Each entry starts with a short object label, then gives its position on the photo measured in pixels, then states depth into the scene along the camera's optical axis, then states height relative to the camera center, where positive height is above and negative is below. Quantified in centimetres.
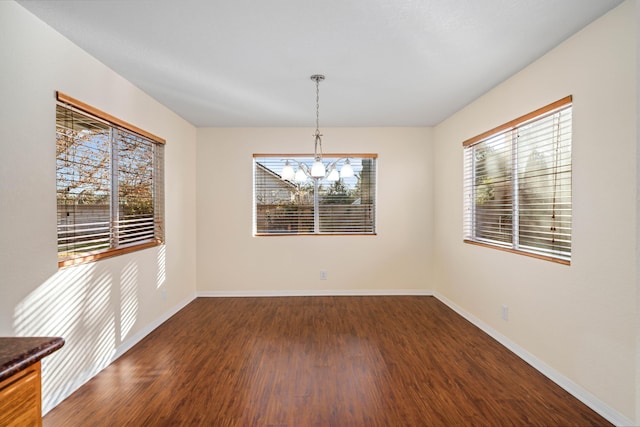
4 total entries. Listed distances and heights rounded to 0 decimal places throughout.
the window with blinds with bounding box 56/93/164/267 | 255 +19
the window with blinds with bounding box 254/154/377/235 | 535 +7
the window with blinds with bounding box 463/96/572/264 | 271 +20
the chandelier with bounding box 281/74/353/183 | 330 +35
